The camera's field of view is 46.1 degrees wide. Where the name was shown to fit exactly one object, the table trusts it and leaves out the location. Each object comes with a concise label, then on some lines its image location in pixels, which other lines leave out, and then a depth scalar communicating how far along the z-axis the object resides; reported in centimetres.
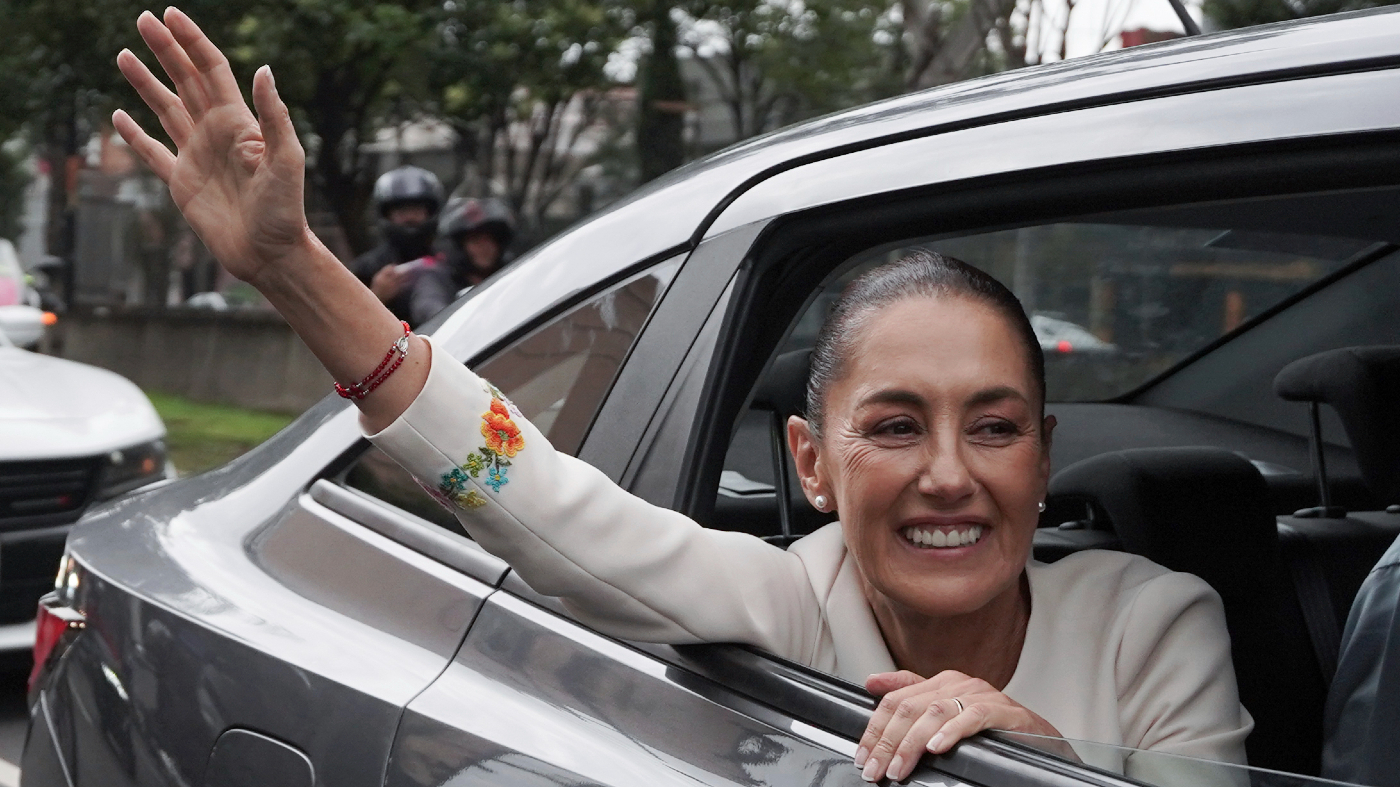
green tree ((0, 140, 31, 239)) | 4228
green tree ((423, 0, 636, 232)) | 1336
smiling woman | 152
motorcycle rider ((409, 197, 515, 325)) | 644
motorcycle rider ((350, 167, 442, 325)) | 691
